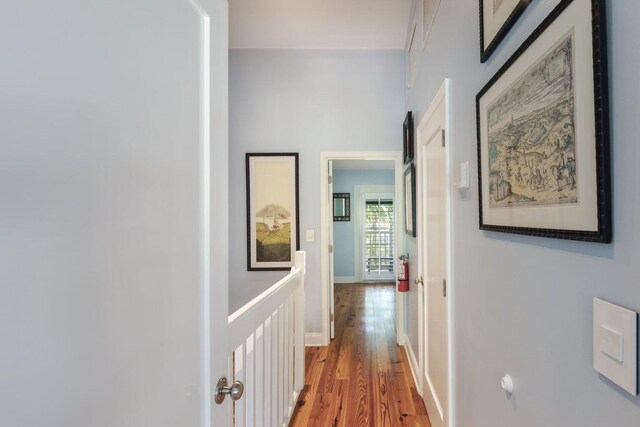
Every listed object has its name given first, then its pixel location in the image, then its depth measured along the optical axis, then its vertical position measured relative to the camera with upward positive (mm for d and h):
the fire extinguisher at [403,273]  3004 -524
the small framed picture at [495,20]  822 +584
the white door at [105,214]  360 +10
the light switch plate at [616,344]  490 -212
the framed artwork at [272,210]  3236 +104
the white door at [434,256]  1584 -222
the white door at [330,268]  3343 -524
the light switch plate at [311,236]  3232 -168
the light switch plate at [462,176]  1234 +176
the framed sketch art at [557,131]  542 +191
